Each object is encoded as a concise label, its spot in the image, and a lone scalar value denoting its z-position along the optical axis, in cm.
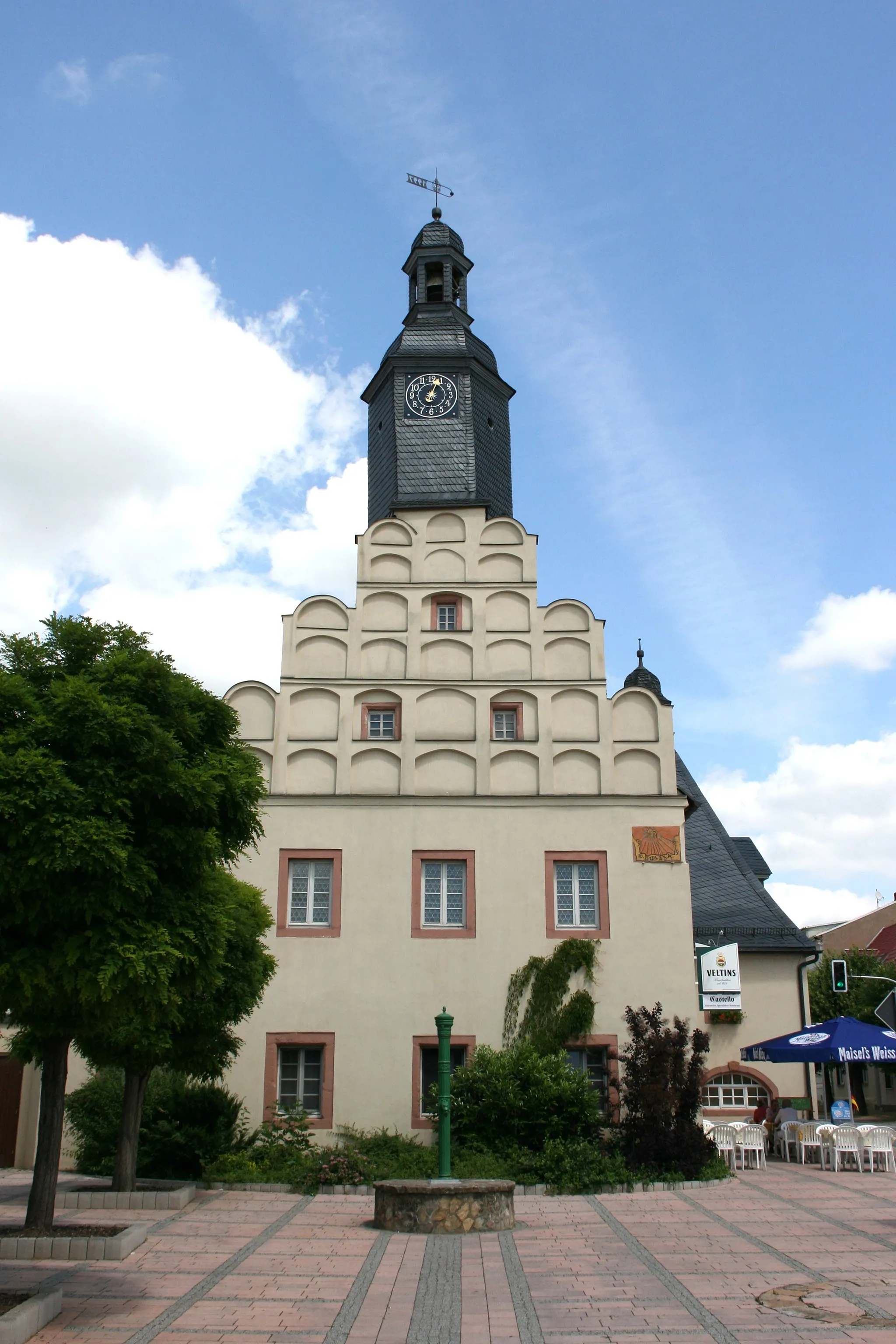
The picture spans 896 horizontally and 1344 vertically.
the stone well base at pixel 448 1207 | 1363
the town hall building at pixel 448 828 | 2091
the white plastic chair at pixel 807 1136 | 2131
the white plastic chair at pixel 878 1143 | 2016
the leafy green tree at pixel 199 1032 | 1412
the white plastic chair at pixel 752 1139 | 2033
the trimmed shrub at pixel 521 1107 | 1861
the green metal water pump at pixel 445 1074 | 1516
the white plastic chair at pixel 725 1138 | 2038
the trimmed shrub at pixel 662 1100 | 1805
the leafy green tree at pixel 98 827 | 1003
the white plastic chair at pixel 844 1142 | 2009
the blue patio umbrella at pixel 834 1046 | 2027
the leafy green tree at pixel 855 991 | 4425
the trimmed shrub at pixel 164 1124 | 1838
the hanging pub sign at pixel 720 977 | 2348
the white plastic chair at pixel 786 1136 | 2183
